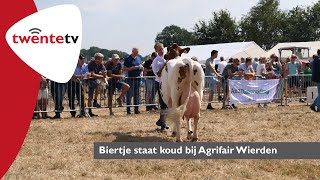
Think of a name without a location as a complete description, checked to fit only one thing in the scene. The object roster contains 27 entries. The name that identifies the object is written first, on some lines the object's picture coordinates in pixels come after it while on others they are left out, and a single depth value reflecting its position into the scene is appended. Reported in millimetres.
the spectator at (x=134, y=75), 14766
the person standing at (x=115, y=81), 14672
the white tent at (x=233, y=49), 39969
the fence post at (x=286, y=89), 17667
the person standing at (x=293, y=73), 18250
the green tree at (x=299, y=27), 82500
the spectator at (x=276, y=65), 19619
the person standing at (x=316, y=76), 14539
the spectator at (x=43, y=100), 13690
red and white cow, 8961
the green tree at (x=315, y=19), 82188
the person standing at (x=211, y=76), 15867
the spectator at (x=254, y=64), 20792
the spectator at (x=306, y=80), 18844
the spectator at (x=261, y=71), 17516
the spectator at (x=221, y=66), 18472
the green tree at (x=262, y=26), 80938
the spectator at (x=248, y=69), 16750
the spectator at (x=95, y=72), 14234
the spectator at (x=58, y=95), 13867
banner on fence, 16469
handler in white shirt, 10508
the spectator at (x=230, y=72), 16469
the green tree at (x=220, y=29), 79000
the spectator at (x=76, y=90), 14135
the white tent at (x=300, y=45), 38100
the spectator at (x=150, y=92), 15430
